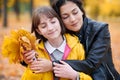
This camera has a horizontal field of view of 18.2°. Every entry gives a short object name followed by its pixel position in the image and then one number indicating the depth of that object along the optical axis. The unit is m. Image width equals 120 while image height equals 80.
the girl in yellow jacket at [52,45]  3.86
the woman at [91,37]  3.97
